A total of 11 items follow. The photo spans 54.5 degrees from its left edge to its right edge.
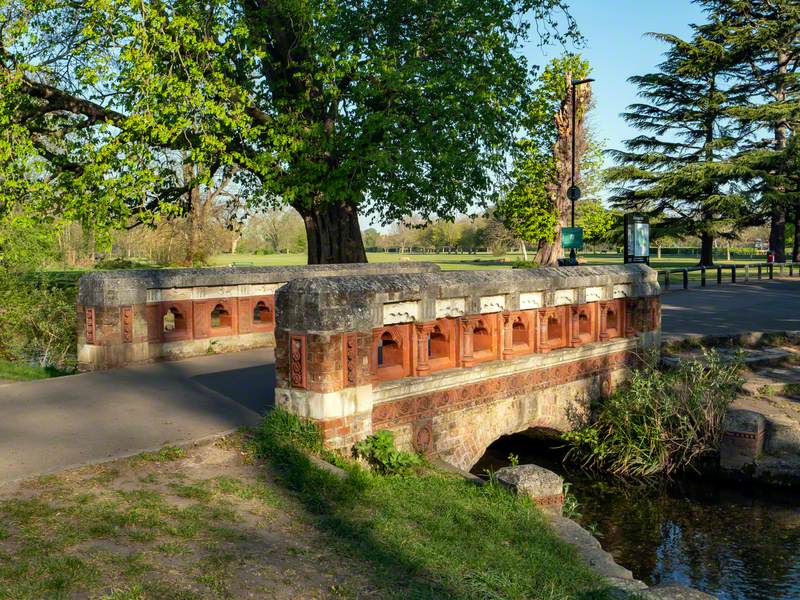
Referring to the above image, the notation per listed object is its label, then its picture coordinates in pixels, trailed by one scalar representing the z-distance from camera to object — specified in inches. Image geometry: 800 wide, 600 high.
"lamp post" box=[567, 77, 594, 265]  916.6
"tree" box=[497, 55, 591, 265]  1409.9
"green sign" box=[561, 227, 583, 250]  780.6
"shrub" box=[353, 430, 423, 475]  266.2
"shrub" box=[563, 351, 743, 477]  395.5
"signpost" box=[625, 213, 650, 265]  627.5
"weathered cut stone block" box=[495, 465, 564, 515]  257.0
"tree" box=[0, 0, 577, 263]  550.6
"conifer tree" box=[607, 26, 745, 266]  1443.5
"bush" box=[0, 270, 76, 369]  574.6
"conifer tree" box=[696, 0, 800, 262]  1402.6
